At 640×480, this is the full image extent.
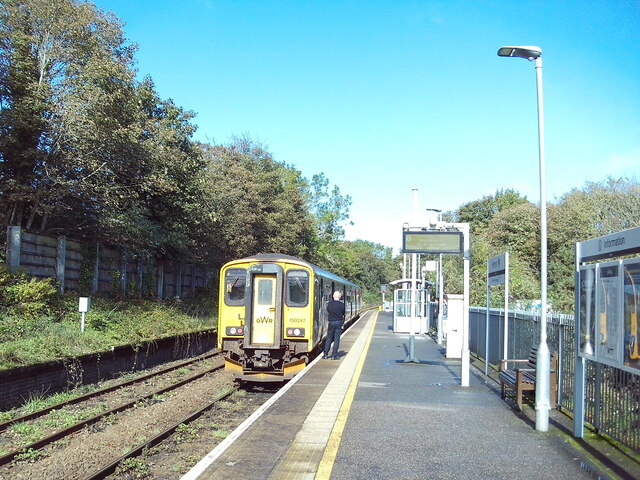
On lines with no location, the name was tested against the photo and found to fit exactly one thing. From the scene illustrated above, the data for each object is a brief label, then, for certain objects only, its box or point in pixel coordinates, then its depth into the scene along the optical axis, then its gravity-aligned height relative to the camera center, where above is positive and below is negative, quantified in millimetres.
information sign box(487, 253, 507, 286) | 11041 +545
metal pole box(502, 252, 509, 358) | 10648 +421
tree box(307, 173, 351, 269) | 60750 +8323
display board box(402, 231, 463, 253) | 11328 +1028
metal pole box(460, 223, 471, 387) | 10883 -261
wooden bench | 8672 -1198
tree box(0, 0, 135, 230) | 15109 +5076
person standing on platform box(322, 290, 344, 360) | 14766 -665
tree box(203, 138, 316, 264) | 27428 +4559
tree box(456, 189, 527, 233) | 60406 +9346
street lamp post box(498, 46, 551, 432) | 7500 +226
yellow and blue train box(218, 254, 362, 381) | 13195 -501
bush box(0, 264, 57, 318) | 13531 -90
